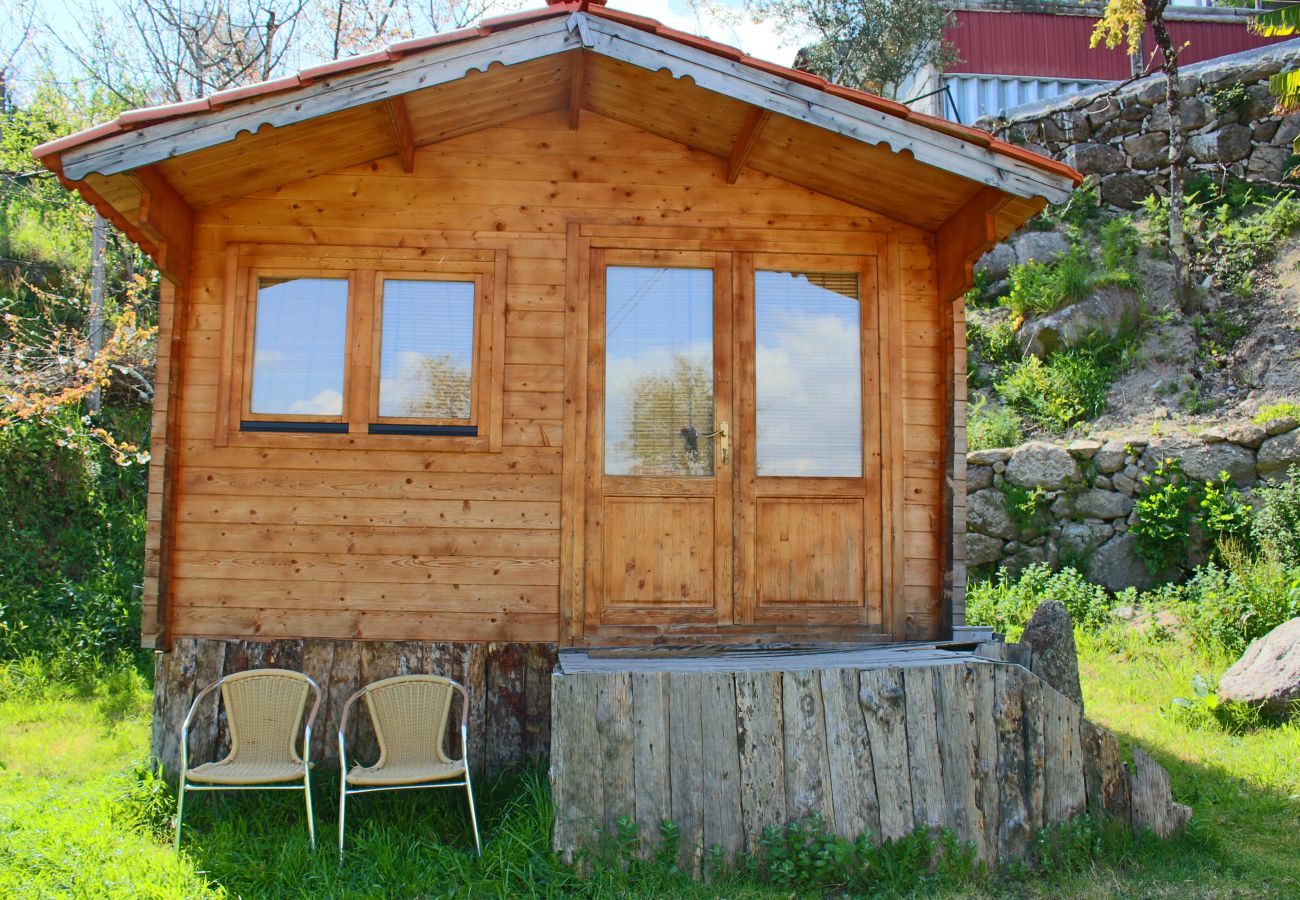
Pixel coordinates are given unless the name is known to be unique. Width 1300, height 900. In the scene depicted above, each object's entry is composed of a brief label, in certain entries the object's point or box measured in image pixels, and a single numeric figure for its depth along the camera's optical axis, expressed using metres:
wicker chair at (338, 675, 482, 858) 5.12
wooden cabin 5.49
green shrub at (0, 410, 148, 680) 9.39
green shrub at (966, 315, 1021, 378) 12.30
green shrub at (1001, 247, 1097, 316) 12.02
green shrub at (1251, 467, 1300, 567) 8.73
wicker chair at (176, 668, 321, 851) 5.22
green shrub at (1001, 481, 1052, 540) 10.23
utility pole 11.47
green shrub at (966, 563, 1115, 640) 9.21
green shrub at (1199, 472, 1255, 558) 9.13
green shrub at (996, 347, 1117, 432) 11.11
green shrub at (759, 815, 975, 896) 4.32
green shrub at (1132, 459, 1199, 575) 9.46
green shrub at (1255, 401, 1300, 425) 9.53
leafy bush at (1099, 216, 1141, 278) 12.30
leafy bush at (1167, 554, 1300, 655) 8.03
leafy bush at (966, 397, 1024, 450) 10.81
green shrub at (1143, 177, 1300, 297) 12.28
